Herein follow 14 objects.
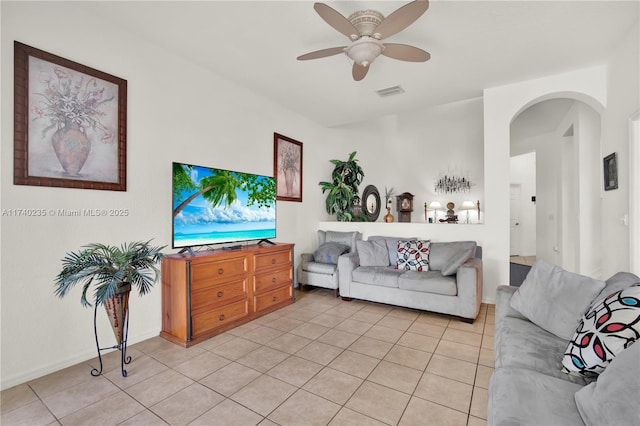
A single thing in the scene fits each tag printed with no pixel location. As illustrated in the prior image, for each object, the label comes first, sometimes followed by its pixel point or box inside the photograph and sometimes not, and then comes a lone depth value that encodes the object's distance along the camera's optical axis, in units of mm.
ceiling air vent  3812
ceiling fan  1976
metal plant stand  2141
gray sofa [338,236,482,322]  3146
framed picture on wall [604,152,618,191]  2898
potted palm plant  1993
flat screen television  2896
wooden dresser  2654
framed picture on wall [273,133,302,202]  4352
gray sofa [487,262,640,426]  960
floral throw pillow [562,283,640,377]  1211
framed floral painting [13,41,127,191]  2061
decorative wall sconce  7023
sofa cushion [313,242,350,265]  4301
